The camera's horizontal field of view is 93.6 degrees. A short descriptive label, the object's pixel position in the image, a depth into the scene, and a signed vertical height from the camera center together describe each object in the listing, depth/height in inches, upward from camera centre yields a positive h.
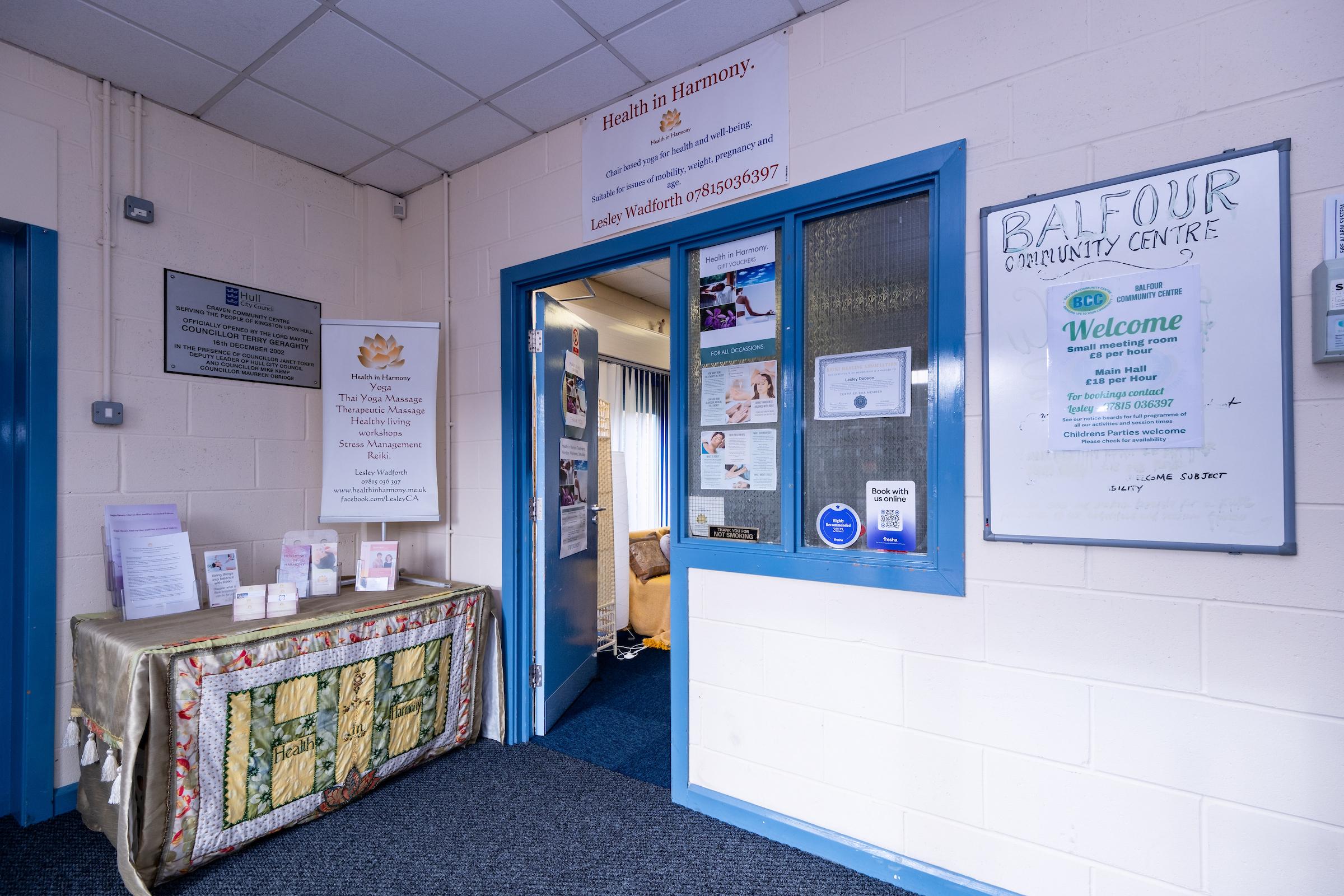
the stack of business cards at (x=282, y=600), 89.2 -21.2
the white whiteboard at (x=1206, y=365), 55.7 +8.1
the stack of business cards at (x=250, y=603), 86.4 -21.0
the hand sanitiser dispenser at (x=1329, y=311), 51.5 +11.4
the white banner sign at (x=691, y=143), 83.8 +44.2
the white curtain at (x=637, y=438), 196.1 +3.8
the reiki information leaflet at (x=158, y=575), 86.4 -17.5
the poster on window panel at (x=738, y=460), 84.2 -1.4
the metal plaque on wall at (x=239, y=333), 100.4 +20.1
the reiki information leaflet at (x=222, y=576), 95.0 -19.1
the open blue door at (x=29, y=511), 85.8 -8.3
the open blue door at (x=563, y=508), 114.5 -11.4
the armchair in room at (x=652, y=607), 177.5 -44.5
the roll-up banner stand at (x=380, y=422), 109.4 +5.0
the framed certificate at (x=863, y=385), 74.6 +7.9
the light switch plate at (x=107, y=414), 90.7 +5.4
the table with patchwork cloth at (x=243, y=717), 71.5 -34.6
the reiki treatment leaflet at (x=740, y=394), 84.0 +7.6
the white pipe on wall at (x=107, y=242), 92.2 +30.5
